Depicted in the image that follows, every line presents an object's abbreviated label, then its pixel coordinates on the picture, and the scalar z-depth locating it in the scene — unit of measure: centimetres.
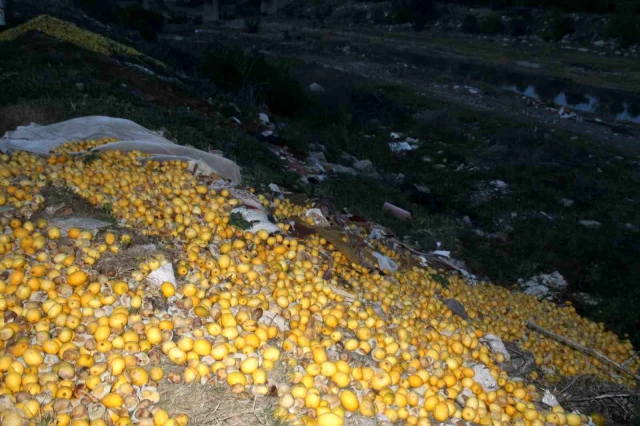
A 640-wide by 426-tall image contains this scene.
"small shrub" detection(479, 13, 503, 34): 3891
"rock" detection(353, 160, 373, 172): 1197
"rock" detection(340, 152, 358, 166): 1195
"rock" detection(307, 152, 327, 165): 1072
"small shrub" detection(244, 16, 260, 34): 4400
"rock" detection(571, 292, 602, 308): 742
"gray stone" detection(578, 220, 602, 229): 1009
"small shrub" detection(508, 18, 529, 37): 3703
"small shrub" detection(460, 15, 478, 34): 4081
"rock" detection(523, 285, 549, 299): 755
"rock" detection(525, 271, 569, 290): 792
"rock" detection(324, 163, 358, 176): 1058
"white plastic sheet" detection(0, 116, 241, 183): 550
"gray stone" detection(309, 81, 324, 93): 2055
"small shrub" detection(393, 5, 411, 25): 4644
